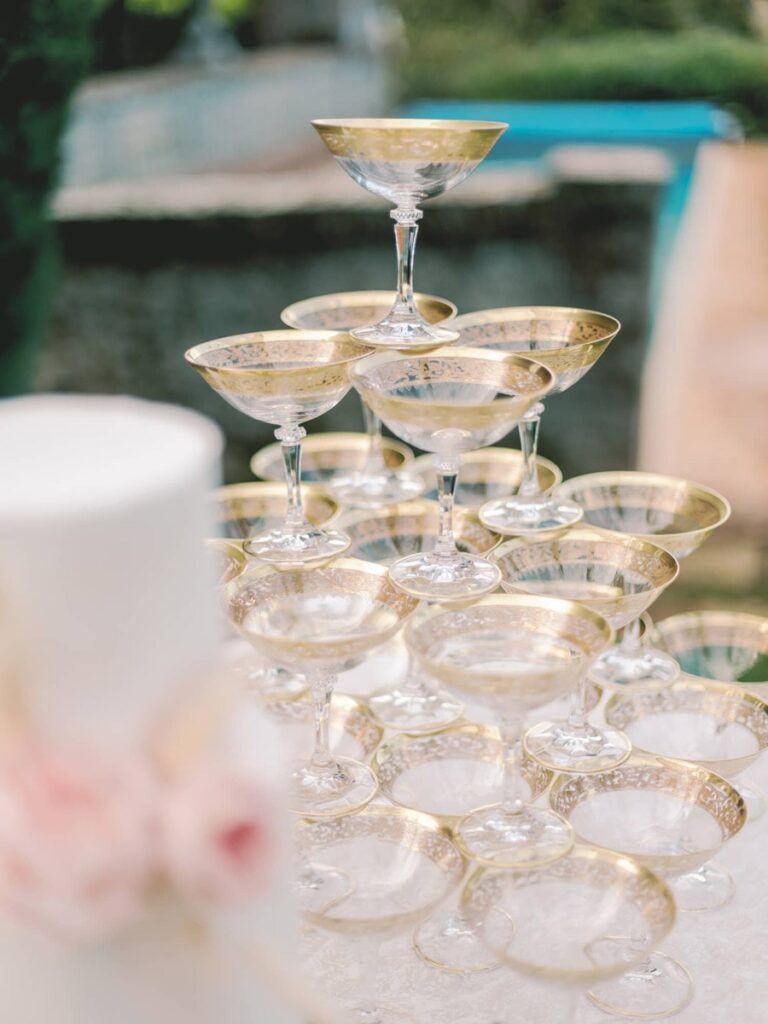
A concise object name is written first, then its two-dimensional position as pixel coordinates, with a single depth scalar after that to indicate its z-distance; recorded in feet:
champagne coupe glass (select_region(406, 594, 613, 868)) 2.41
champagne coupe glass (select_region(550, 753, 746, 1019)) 2.79
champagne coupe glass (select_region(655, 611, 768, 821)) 3.59
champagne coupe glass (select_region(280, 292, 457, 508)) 3.69
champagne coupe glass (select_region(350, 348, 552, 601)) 2.76
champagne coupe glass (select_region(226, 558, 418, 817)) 2.69
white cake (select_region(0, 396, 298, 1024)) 1.63
